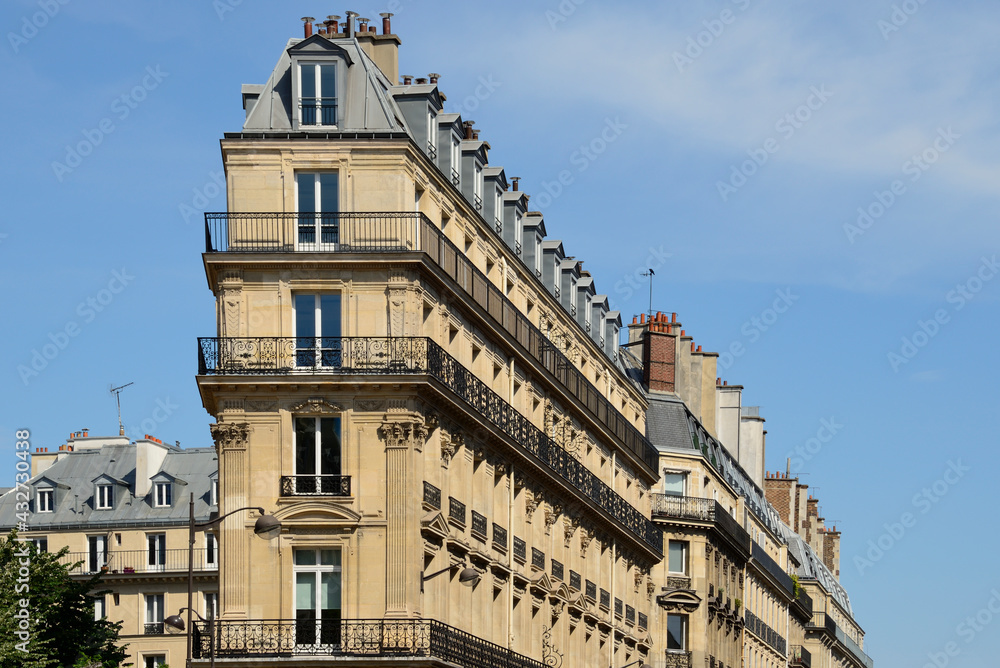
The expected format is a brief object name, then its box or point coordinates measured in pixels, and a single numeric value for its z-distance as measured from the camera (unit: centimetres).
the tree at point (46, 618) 4531
